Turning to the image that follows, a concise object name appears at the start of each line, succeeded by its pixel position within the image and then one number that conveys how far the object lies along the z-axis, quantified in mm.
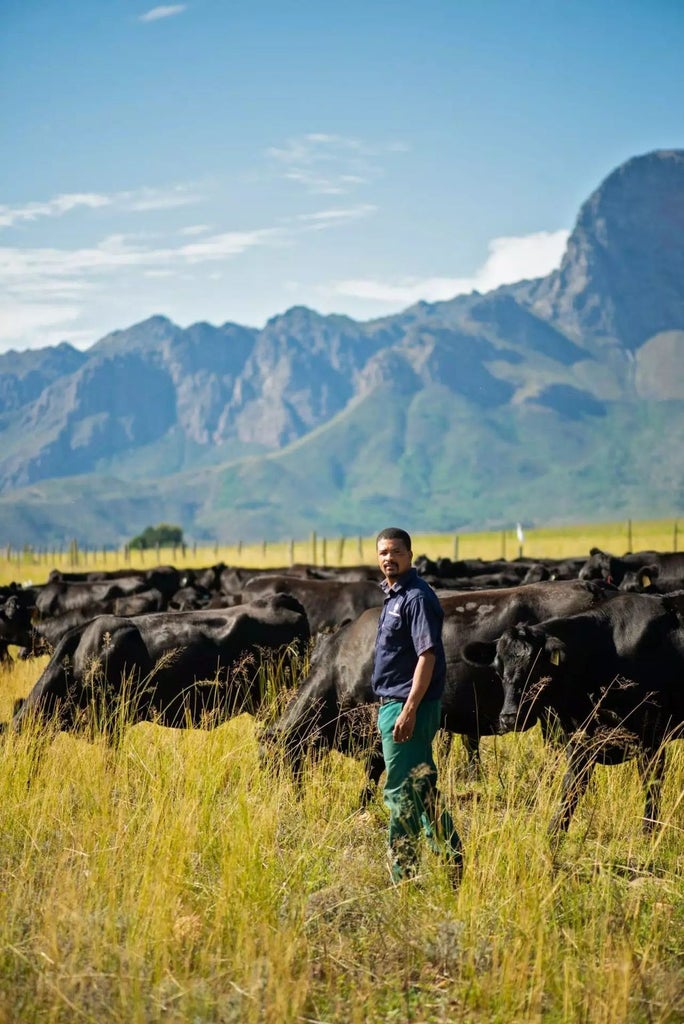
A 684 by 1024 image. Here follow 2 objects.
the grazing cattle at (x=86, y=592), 22281
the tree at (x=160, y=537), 148375
